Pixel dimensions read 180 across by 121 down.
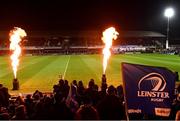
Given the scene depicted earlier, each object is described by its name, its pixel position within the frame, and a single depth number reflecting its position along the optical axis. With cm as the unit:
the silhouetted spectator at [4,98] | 517
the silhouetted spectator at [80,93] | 489
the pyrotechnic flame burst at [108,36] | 1131
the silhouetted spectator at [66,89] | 518
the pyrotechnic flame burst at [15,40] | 1117
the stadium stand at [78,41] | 3611
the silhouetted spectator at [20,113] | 312
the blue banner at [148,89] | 293
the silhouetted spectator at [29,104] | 428
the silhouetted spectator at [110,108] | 344
